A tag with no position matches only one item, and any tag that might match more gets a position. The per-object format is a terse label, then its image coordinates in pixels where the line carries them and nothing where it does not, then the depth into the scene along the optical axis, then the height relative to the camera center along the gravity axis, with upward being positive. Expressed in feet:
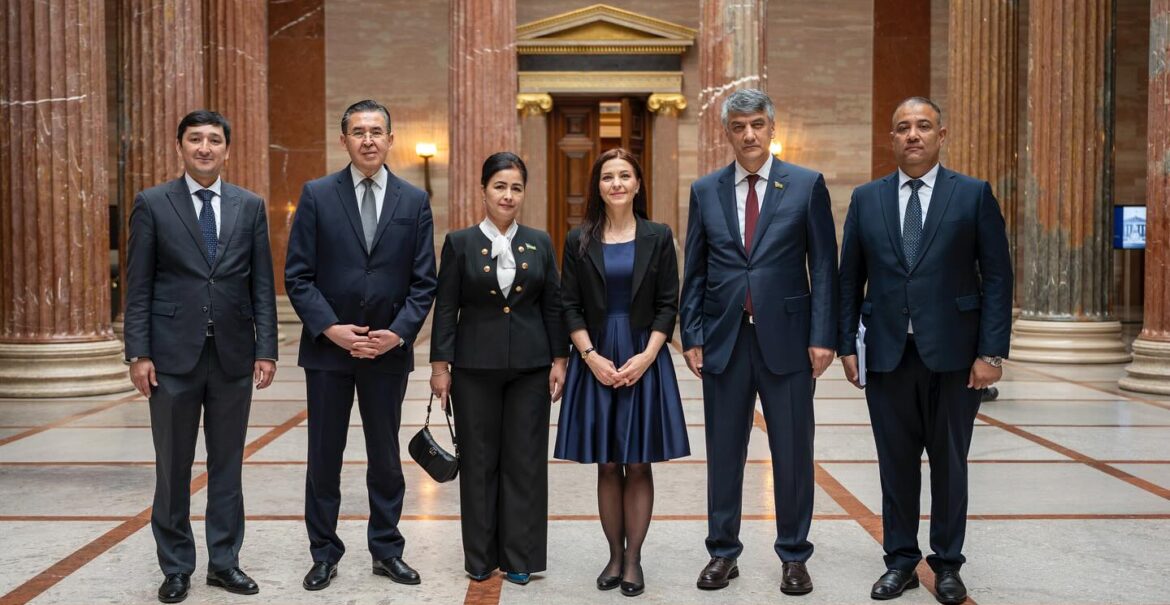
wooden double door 67.41 +6.78
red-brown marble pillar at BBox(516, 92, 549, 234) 66.69 +6.18
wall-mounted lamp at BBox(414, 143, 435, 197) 67.00 +6.01
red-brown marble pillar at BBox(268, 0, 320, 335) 67.77 +9.46
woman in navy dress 14.60 -1.45
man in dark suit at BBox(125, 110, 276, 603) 14.34 -1.03
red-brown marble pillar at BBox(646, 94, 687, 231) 67.41 +6.02
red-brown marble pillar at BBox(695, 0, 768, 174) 43.93 +7.82
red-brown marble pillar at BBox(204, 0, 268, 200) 44.73 +7.00
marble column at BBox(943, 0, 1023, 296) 47.75 +6.87
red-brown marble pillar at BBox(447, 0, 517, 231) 45.44 +6.57
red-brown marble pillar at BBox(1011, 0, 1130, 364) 41.68 +2.49
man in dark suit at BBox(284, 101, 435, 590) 14.83 -0.67
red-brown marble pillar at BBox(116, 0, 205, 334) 38.45 +6.28
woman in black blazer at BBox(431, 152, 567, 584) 14.98 -1.60
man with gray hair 14.65 -0.92
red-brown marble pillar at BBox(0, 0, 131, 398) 32.81 +1.72
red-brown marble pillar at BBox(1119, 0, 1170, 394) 34.81 +0.70
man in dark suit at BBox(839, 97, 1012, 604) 14.21 -0.91
